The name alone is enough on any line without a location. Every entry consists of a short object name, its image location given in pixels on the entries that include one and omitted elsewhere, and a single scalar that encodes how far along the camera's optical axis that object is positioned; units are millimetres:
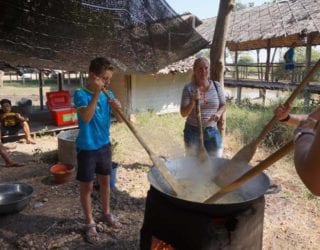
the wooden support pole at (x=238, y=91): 15898
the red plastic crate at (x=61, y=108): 8797
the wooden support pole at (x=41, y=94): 10638
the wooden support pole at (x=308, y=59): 11069
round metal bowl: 3605
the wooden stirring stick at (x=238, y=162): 2428
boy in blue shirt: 2822
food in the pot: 2480
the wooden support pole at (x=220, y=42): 4652
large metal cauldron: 1924
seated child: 7588
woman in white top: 3387
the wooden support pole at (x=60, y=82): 10519
